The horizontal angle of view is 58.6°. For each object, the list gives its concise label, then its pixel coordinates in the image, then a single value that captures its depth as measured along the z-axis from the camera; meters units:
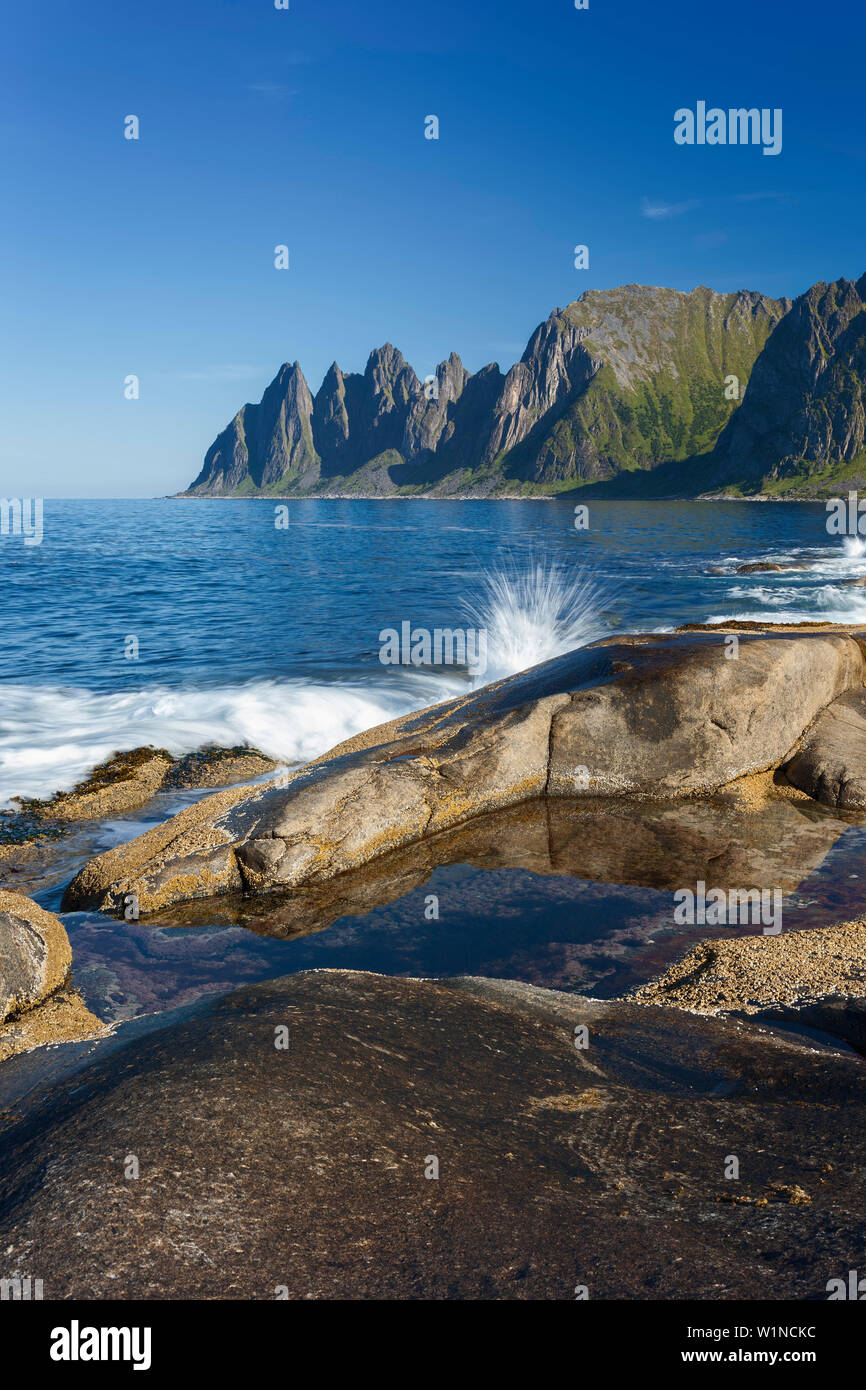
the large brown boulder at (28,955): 6.75
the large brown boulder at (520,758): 9.41
